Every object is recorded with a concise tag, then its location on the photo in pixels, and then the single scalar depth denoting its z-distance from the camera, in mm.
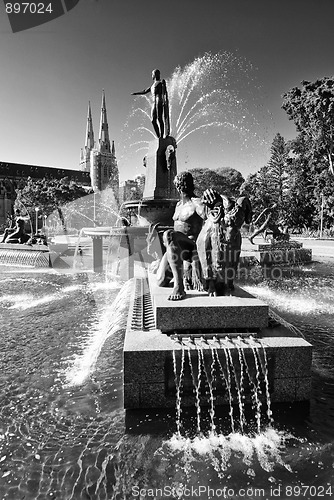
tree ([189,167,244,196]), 71131
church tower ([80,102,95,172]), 148625
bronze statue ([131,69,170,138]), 12961
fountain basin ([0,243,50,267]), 17594
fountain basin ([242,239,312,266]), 17469
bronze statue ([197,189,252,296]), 4984
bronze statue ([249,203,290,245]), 21125
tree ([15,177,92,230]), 58375
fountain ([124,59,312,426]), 4035
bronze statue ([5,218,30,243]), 19844
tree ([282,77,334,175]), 32812
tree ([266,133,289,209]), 50741
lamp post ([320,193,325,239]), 37688
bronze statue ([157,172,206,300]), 5148
